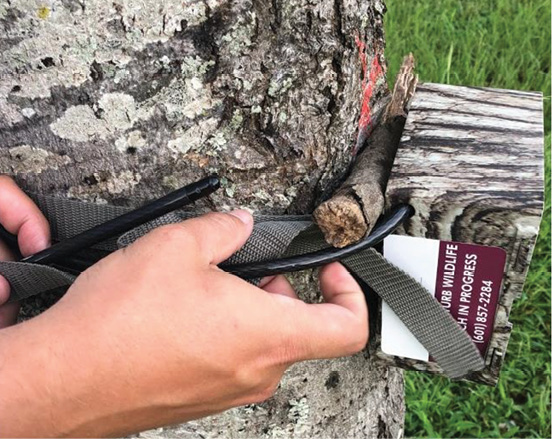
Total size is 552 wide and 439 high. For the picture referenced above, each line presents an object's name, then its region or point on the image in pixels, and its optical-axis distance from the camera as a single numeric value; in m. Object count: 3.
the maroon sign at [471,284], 0.22
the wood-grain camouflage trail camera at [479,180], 0.21
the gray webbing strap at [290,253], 0.22
